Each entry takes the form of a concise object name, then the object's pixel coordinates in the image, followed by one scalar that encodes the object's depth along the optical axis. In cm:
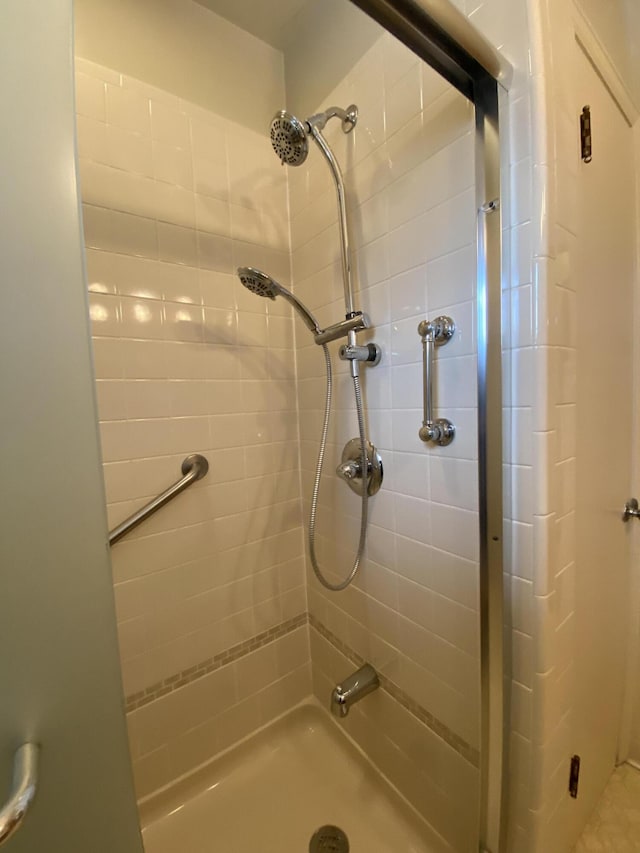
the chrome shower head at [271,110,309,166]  83
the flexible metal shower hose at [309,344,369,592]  100
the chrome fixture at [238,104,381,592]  86
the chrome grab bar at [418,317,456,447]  78
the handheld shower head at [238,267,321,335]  95
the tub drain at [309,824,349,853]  96
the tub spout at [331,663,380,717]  97
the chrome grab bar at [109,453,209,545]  94
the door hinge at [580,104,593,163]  71
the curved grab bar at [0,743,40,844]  29
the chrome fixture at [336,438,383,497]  99
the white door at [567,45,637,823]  76
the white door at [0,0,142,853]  32
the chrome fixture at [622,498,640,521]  102
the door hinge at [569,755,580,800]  82
